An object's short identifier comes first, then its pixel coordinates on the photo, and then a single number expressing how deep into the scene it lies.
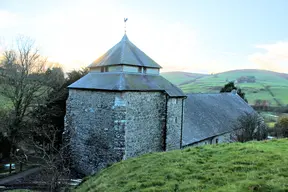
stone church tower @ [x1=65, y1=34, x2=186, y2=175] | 13.70
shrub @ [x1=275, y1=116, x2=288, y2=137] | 24.17
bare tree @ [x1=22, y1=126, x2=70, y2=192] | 9.50
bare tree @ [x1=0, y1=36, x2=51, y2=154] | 19.36
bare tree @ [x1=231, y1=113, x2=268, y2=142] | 21.06
